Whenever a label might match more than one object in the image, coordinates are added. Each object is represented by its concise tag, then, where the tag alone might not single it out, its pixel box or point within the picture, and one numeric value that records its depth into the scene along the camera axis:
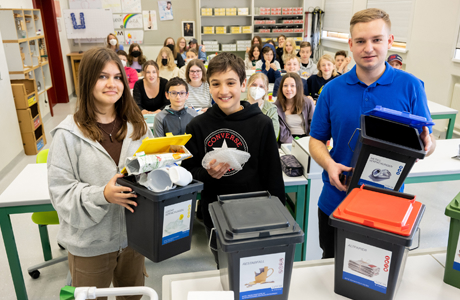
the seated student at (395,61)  4.41
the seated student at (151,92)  4.01
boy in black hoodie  1.50
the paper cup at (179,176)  1.10
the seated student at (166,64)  5.54
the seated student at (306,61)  6.04
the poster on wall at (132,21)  9.04
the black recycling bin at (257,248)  0.89
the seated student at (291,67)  4.84
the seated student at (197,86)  4.00
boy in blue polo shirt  1.37
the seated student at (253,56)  7.14
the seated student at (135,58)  6.78
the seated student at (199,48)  7.38
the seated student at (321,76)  4.50
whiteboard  8.40
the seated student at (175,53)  7.43
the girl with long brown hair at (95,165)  1.29
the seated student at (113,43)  7.26
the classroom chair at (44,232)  2.26
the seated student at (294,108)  3.47
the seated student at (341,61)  6.00
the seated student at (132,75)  5.39
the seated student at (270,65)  6.00
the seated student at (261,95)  3.25
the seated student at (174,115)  3.01
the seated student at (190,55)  6.48
